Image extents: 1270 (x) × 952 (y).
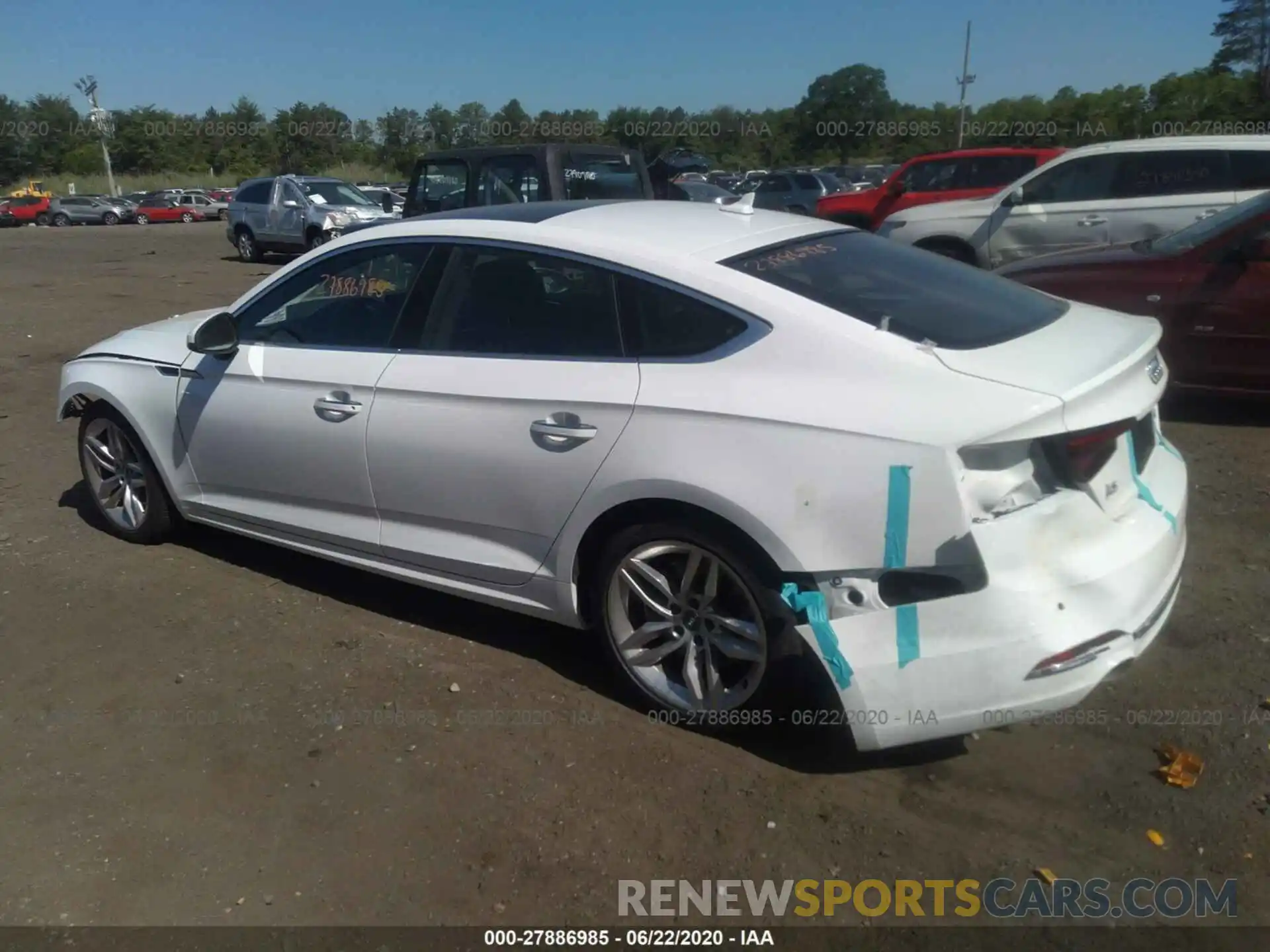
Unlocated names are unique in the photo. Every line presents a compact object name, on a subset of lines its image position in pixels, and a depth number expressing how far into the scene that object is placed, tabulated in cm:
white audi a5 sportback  281
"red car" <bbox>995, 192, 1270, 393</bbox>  613
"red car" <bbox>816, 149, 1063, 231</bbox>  1320
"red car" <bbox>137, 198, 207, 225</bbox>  4469
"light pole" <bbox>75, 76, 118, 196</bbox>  5519
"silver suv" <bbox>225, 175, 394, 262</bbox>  1881
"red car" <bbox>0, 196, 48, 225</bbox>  4469
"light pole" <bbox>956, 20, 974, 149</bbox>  4153
